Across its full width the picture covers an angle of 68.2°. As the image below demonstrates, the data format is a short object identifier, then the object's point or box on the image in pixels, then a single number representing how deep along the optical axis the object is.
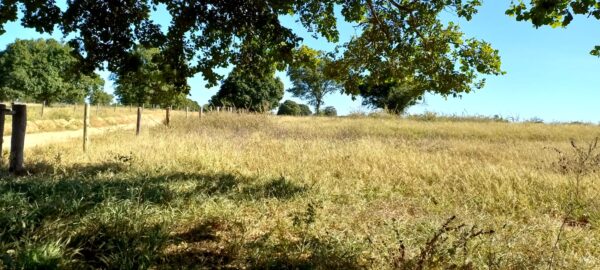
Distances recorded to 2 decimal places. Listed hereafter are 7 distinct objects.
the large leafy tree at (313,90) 71.44
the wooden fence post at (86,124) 10.47
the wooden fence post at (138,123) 13.99
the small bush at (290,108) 65.69
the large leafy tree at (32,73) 41.78
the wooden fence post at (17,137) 7.10
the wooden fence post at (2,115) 7.17
